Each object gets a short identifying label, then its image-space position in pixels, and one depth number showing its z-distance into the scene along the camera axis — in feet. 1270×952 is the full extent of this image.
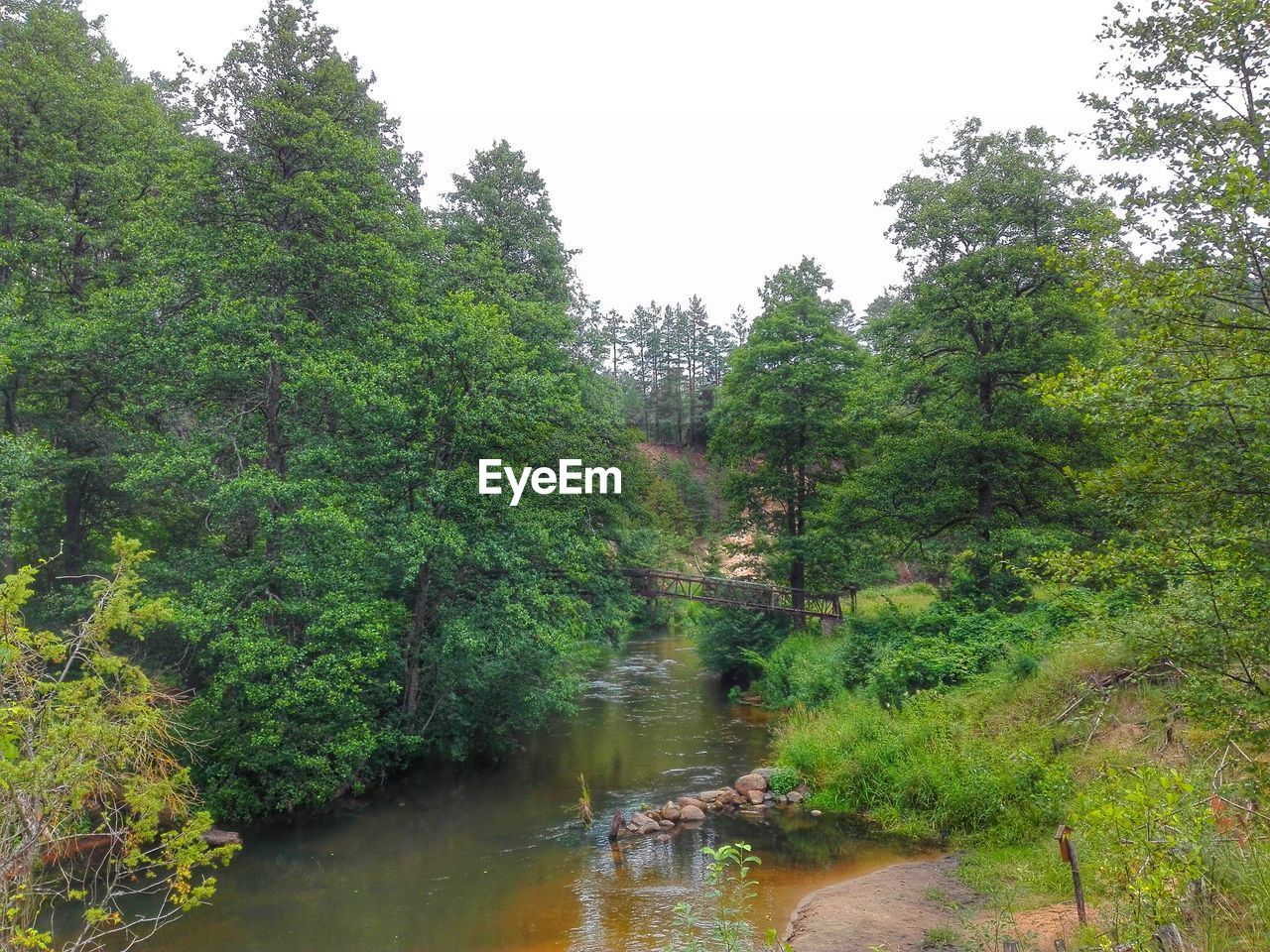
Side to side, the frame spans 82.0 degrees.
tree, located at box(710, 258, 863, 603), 83.35
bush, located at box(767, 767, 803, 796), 49.88
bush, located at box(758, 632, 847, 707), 63.41
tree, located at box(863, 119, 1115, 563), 57.98
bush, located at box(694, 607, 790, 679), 85.30
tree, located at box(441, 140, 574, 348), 77.46
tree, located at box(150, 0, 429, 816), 45.62
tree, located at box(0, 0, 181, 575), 48.83
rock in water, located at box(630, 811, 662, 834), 45.60
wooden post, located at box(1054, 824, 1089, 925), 25.11
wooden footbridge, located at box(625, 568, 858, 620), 81.25
